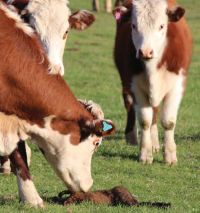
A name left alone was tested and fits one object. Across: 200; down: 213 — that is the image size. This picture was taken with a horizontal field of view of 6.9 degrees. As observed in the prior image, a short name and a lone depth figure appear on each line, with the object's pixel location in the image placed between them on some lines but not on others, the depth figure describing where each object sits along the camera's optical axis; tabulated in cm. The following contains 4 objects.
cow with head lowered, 1449
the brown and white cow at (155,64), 2005
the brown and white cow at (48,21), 1755
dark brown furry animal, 1491
